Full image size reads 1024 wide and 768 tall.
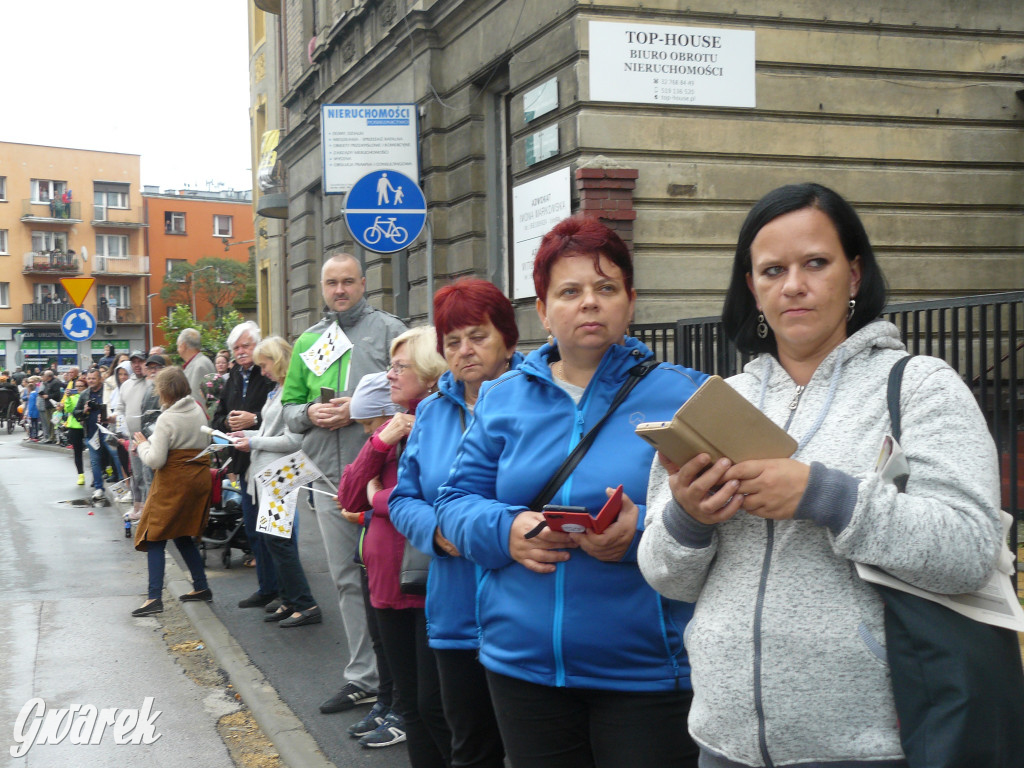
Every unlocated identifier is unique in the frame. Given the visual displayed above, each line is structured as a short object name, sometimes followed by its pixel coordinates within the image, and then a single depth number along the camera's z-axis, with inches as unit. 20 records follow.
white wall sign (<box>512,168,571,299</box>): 423.8
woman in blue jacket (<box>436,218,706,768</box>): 97.5
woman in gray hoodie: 66.9
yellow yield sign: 717.9
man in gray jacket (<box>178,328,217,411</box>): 420.2
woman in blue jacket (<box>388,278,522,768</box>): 125.3
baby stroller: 389.1
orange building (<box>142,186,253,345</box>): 2970.0
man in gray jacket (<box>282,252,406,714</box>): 220.8
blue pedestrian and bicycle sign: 342.3
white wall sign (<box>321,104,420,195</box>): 461.4
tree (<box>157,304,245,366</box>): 1082.5
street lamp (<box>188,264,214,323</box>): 2573.8
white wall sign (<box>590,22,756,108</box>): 412.5
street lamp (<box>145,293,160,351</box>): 2903.5
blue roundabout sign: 794.8
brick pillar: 412.5
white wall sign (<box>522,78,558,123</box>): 427.5
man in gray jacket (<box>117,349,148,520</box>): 474.6
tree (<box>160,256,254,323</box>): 2561.5
